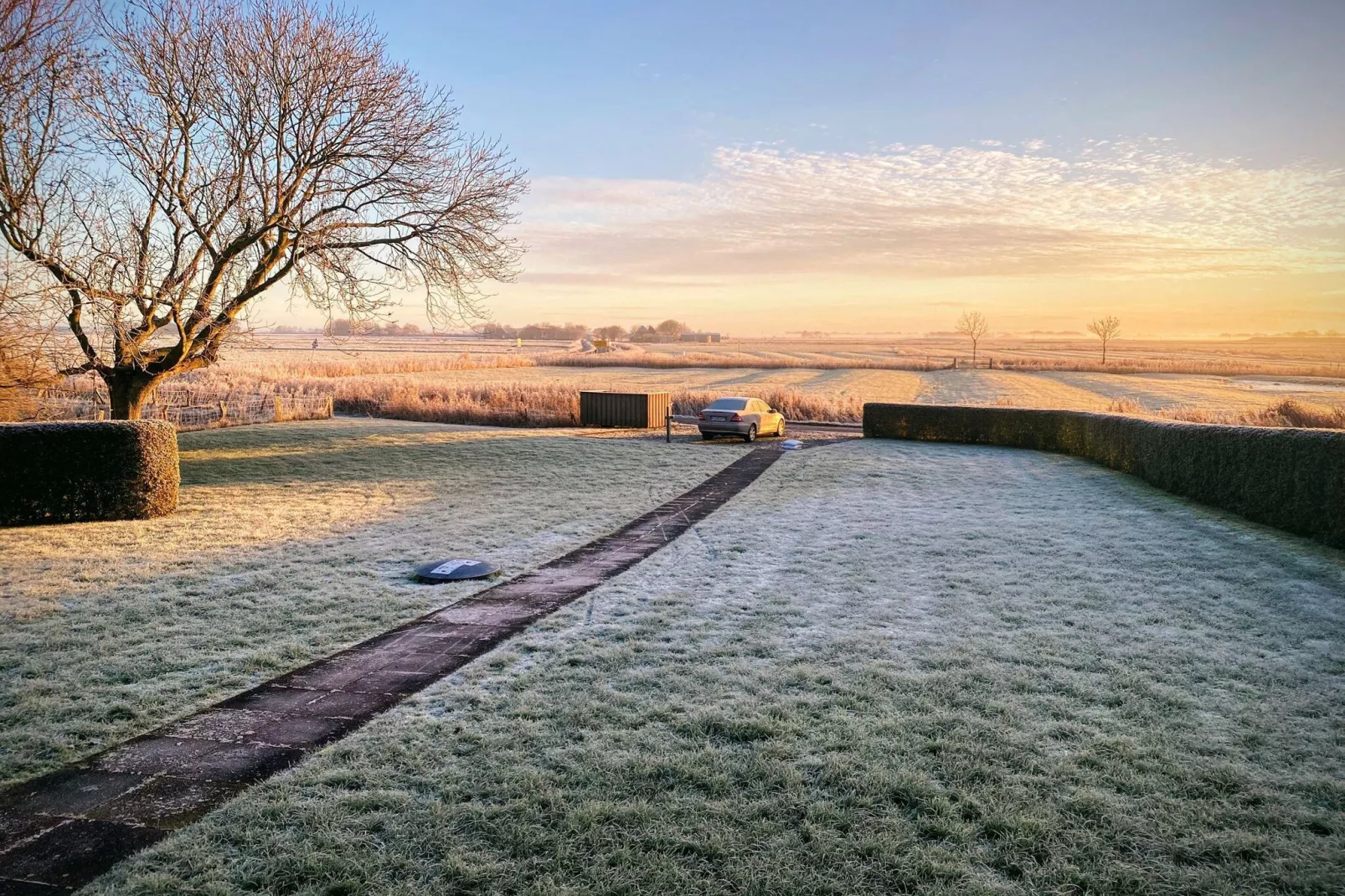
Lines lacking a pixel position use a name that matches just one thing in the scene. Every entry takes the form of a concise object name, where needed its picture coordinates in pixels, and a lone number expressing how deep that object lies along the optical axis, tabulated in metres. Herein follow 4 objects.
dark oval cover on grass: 8.29
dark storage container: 26.81
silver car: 22.97
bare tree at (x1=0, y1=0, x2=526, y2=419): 13.20
